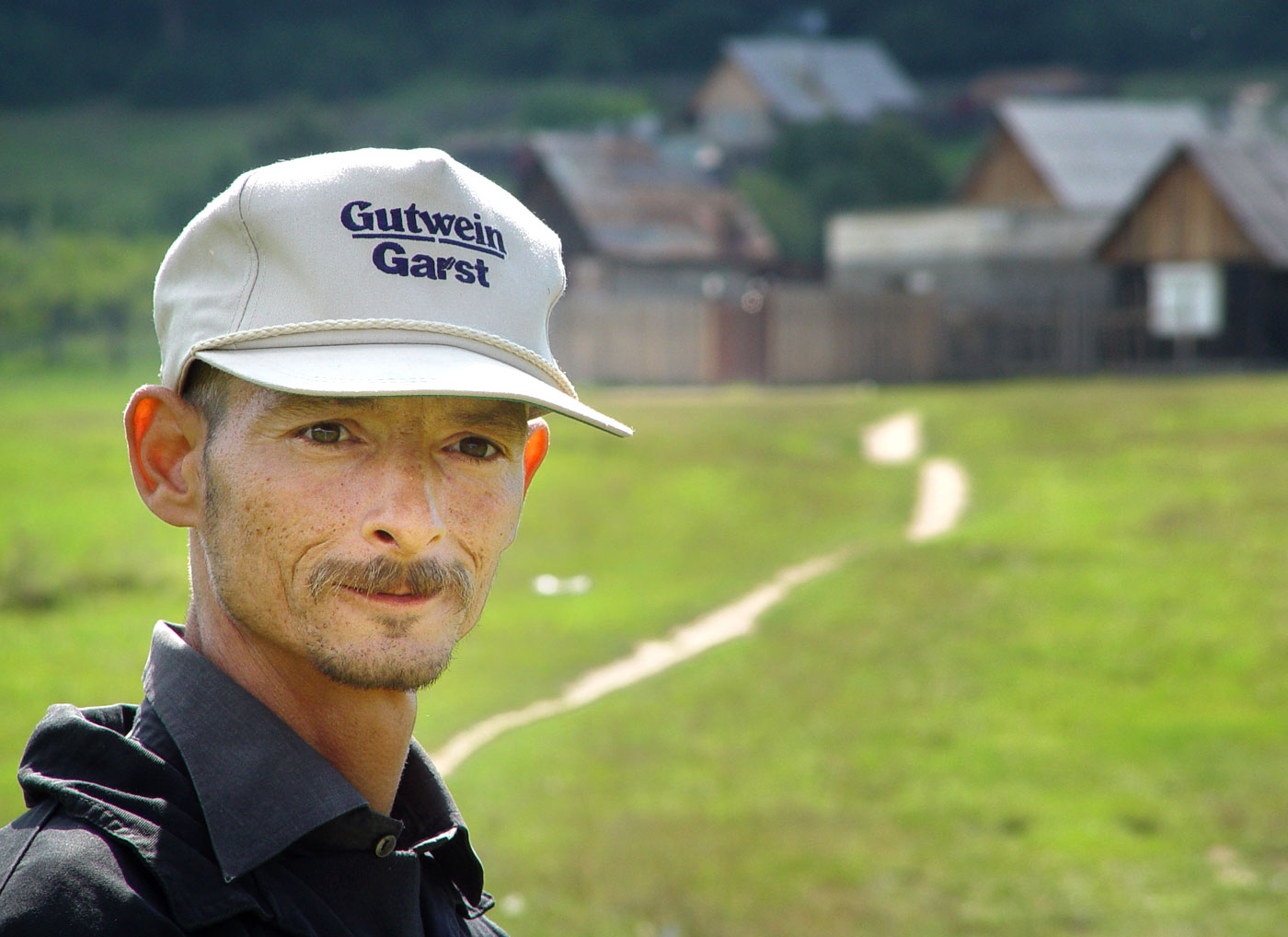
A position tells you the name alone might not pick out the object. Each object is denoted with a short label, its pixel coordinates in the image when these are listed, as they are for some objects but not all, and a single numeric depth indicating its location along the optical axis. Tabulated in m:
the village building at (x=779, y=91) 77.88
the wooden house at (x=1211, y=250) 39.78
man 2.01
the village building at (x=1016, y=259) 42.41
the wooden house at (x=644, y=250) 43.53
